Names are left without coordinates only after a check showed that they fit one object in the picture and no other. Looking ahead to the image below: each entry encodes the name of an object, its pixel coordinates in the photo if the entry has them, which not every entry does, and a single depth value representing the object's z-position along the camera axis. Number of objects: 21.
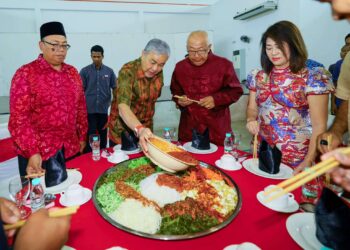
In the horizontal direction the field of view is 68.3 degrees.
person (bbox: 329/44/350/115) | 4.02
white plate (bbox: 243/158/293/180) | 1.55
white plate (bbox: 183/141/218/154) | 2.02
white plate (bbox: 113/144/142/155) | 2.00
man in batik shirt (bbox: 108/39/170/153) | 2.04
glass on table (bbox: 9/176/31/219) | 1.22
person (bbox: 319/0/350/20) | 0.65
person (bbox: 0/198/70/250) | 0.74
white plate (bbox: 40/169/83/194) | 1.37
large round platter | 1.04
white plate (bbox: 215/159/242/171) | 1.68
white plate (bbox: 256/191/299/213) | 1.17
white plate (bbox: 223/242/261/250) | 0.88
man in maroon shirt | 2.75
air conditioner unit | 6.24
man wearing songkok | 1.94
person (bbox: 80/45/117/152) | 4.80
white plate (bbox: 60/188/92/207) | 1.24
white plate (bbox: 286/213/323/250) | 0.93
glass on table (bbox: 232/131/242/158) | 1.94
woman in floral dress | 1.81
